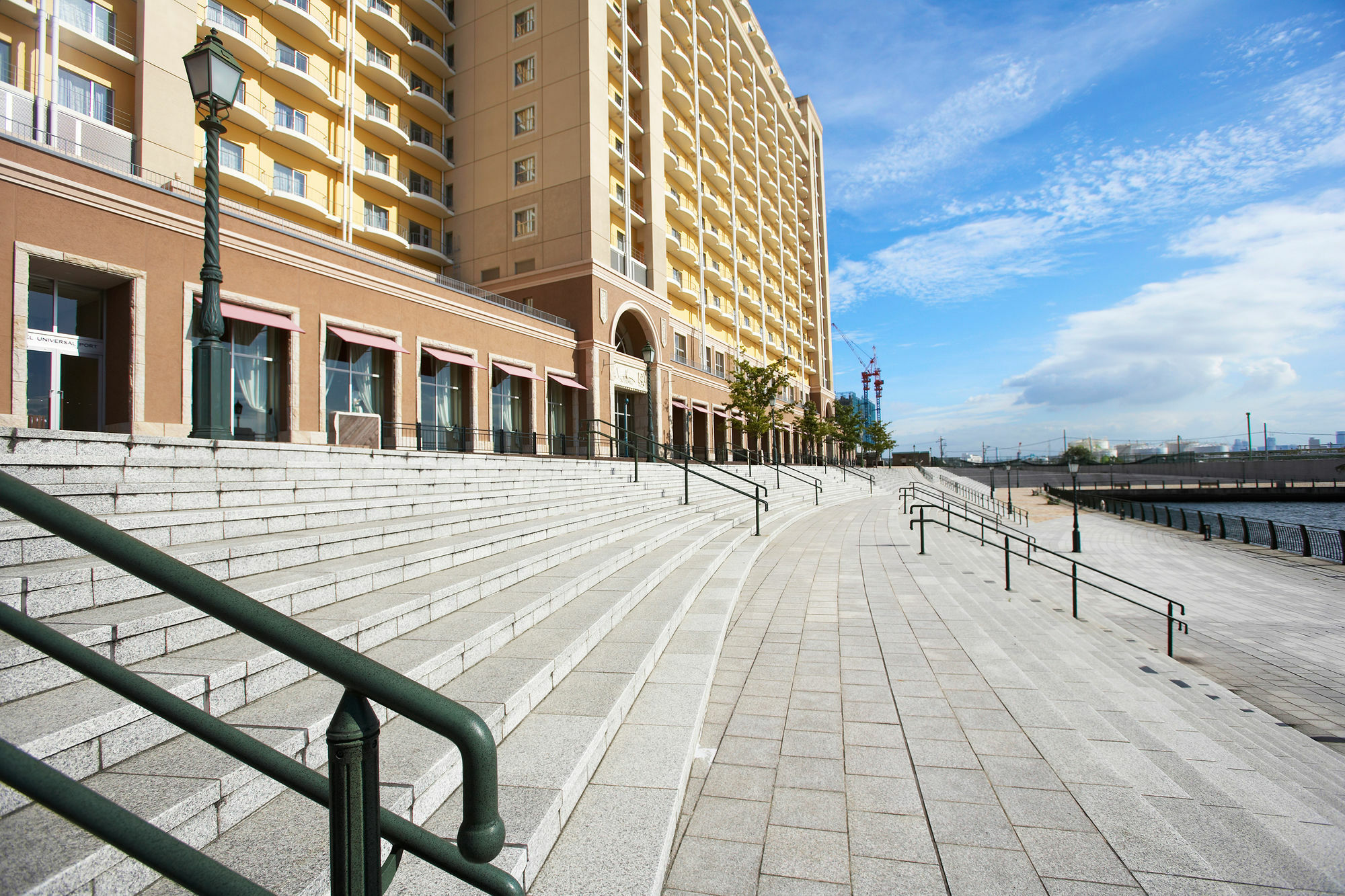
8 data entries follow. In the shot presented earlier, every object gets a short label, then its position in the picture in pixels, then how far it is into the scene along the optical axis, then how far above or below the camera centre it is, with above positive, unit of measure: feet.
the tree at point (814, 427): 168.35 +8.95
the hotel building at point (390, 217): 43.60 +32.58
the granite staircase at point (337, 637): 7.39 -3.84
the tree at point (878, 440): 225.15 +7.05
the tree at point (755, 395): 120.16 +12.97
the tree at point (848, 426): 191.01 +10.50
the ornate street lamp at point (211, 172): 25.25 +12.93
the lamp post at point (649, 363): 54.54 +9.13
